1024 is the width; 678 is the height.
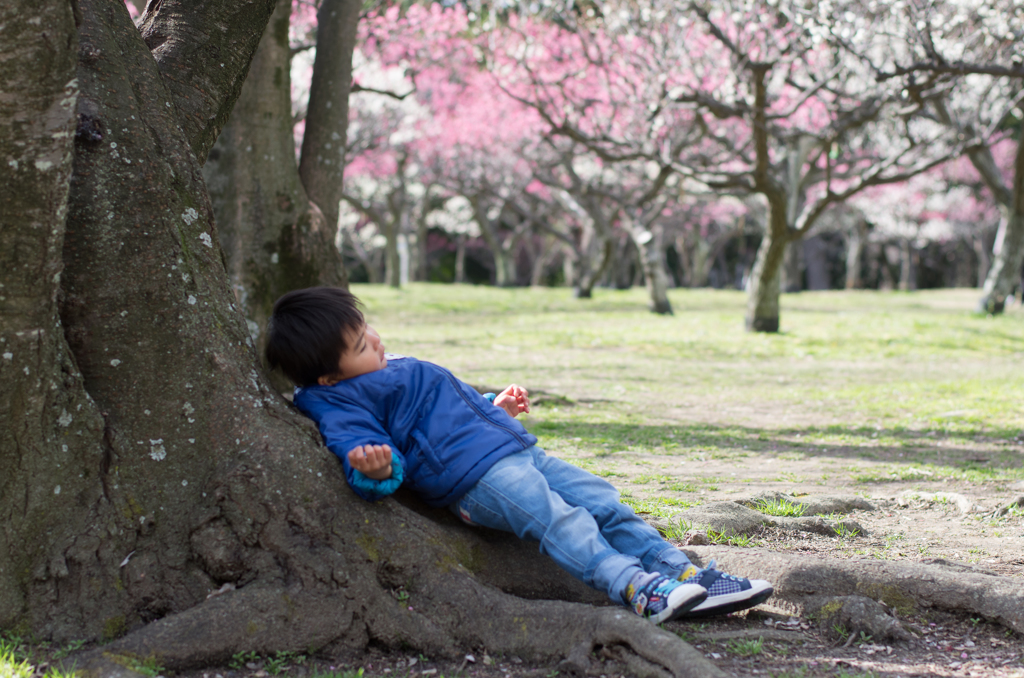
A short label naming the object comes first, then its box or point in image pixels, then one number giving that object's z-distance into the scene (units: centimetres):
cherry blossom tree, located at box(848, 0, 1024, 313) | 964
